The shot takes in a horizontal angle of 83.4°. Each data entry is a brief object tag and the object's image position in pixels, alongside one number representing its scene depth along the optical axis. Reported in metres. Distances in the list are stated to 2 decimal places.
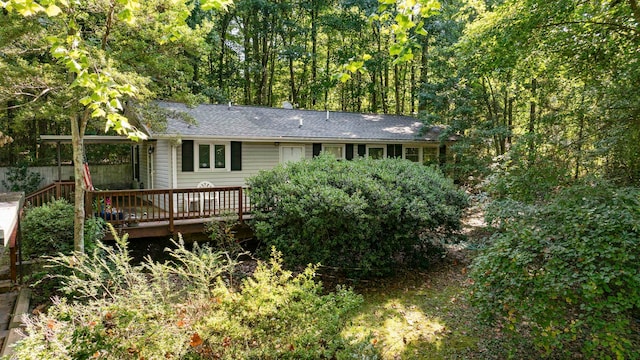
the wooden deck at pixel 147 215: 7.87
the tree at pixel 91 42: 5.49
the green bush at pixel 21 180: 14.27
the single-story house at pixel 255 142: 11.17
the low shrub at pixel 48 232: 6.38
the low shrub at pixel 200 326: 2.75
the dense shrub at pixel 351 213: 6.45
